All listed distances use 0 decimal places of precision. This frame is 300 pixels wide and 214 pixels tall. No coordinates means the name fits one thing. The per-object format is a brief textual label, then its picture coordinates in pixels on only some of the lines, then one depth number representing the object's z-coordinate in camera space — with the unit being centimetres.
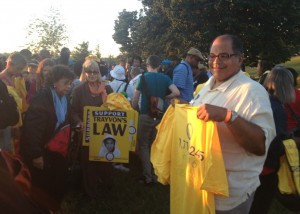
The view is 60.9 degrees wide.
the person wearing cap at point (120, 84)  557
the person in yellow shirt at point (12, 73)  391
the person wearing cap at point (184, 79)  526
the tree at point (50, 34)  1737
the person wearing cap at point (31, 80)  486
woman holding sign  410
